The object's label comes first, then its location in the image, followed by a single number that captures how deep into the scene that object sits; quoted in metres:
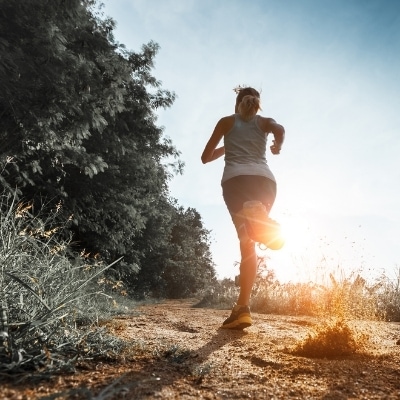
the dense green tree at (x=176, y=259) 14.95
